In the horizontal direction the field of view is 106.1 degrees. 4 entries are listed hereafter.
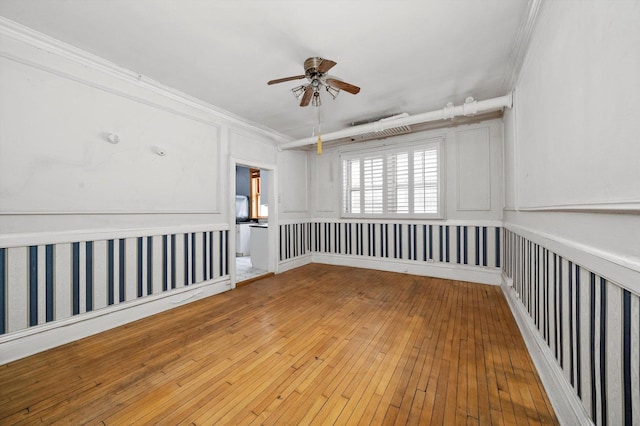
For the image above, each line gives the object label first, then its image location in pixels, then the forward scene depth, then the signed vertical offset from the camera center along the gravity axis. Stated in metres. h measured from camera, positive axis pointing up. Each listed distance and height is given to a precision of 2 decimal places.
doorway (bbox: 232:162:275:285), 4.88 -0.27
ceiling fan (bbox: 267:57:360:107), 2.33 +1.38
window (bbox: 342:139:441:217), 4.45 +0.63
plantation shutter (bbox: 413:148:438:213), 4.41 +0.61
